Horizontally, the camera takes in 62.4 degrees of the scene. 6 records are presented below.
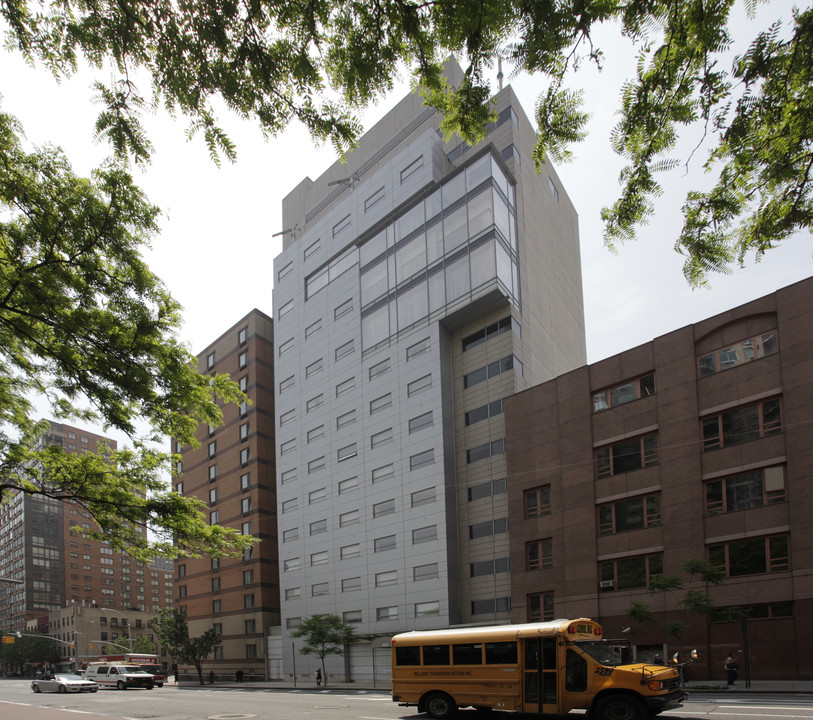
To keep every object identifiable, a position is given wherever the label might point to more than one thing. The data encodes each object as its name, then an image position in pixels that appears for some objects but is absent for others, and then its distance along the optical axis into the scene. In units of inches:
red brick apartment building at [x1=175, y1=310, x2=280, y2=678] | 2630.4
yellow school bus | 562.3
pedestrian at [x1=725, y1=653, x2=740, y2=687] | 1118.4
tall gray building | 1932.8
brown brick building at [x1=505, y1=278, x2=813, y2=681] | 1246.3
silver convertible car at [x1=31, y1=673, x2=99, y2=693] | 1802.4
